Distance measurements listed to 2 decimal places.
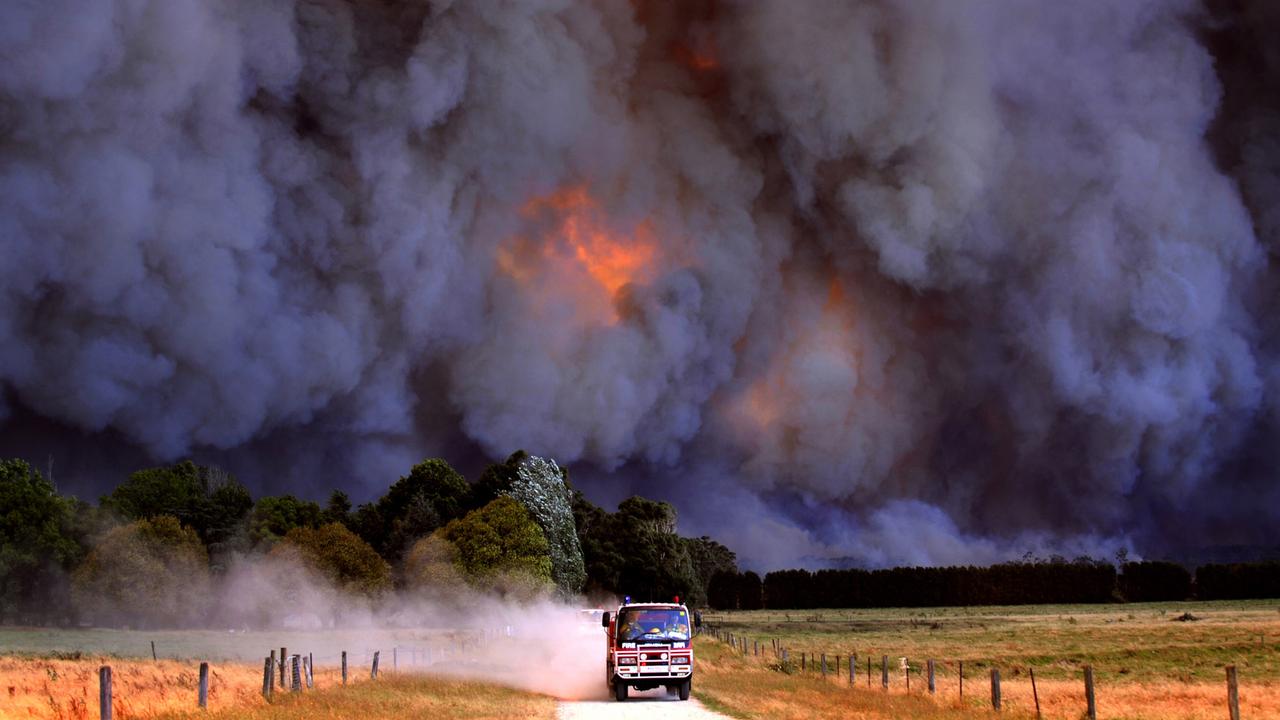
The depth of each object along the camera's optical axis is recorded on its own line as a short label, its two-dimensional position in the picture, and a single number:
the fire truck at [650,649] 41.44
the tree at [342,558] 123.31
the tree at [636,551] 164.12
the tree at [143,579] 125.81
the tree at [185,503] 149.88
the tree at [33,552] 128.00
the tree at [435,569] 112.88
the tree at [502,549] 114.62
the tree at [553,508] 127.44
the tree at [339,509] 151.25
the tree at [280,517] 142.12
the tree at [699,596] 170.62
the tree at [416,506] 139.25
